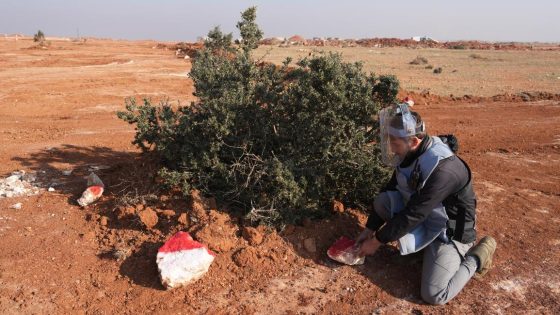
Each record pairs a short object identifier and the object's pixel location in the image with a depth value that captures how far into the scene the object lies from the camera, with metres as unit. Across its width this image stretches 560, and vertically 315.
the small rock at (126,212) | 4.30
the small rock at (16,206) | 4.66
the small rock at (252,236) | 3.94
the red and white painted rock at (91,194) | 4.66
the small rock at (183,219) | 4.05
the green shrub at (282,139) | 4.14
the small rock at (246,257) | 3.76
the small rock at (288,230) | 4.11
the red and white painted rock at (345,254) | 3.79
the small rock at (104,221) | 4.32
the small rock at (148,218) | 4.10
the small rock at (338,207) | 4.52
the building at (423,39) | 59.72
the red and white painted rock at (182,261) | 3.45
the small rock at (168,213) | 4.24
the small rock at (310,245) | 3.98
